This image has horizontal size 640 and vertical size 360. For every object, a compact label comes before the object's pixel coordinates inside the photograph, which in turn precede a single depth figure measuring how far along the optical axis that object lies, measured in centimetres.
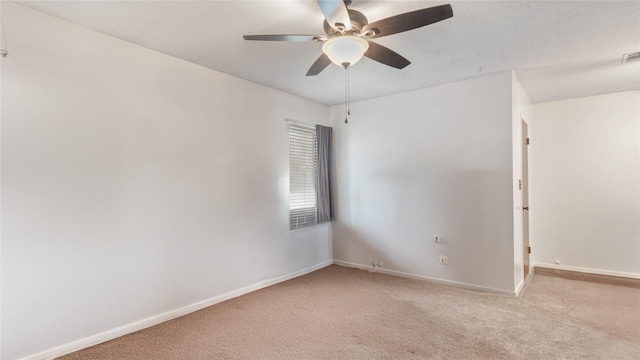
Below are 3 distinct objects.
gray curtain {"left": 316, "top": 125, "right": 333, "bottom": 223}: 486
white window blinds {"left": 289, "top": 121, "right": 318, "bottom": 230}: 448
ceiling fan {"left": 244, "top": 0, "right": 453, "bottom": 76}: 183
